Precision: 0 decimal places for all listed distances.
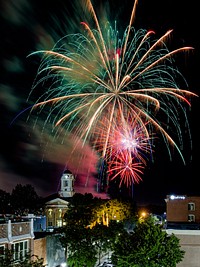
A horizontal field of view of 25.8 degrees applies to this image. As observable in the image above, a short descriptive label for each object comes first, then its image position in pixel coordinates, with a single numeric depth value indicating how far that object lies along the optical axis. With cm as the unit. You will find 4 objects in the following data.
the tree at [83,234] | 4038
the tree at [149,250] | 2864
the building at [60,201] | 10338
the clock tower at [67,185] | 10356
